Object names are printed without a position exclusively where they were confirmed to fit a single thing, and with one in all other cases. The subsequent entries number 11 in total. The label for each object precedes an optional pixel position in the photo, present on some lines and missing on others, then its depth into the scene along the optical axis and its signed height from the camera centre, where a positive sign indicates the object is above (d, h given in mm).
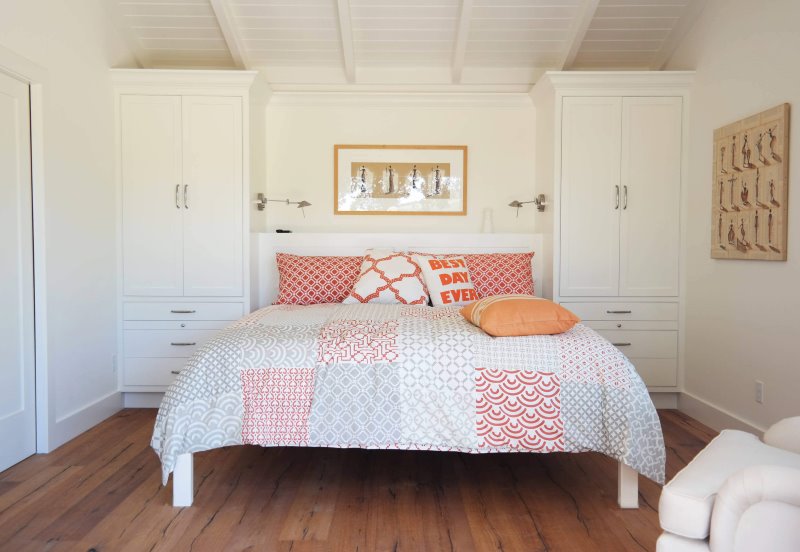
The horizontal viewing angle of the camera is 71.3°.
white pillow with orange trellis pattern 3213 -124
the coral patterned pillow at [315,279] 3383 -110
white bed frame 3795 +113
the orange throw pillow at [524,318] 2168 -218
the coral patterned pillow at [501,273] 3426 -67
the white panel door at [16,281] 2547 -104
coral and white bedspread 2027 -504
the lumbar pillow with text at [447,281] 3203 -111
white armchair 1081 -489
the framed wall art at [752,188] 2629 +388
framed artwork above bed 4066 +602
